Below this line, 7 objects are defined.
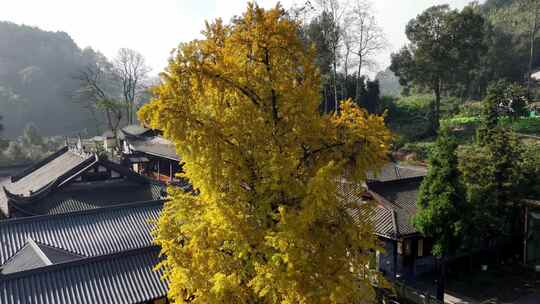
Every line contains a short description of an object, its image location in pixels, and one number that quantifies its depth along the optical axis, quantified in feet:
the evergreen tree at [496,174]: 58.75
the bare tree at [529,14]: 135.33
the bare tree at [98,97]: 155.52
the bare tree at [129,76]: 201.98
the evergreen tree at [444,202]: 50.16
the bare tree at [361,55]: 116.98
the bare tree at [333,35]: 117.50
